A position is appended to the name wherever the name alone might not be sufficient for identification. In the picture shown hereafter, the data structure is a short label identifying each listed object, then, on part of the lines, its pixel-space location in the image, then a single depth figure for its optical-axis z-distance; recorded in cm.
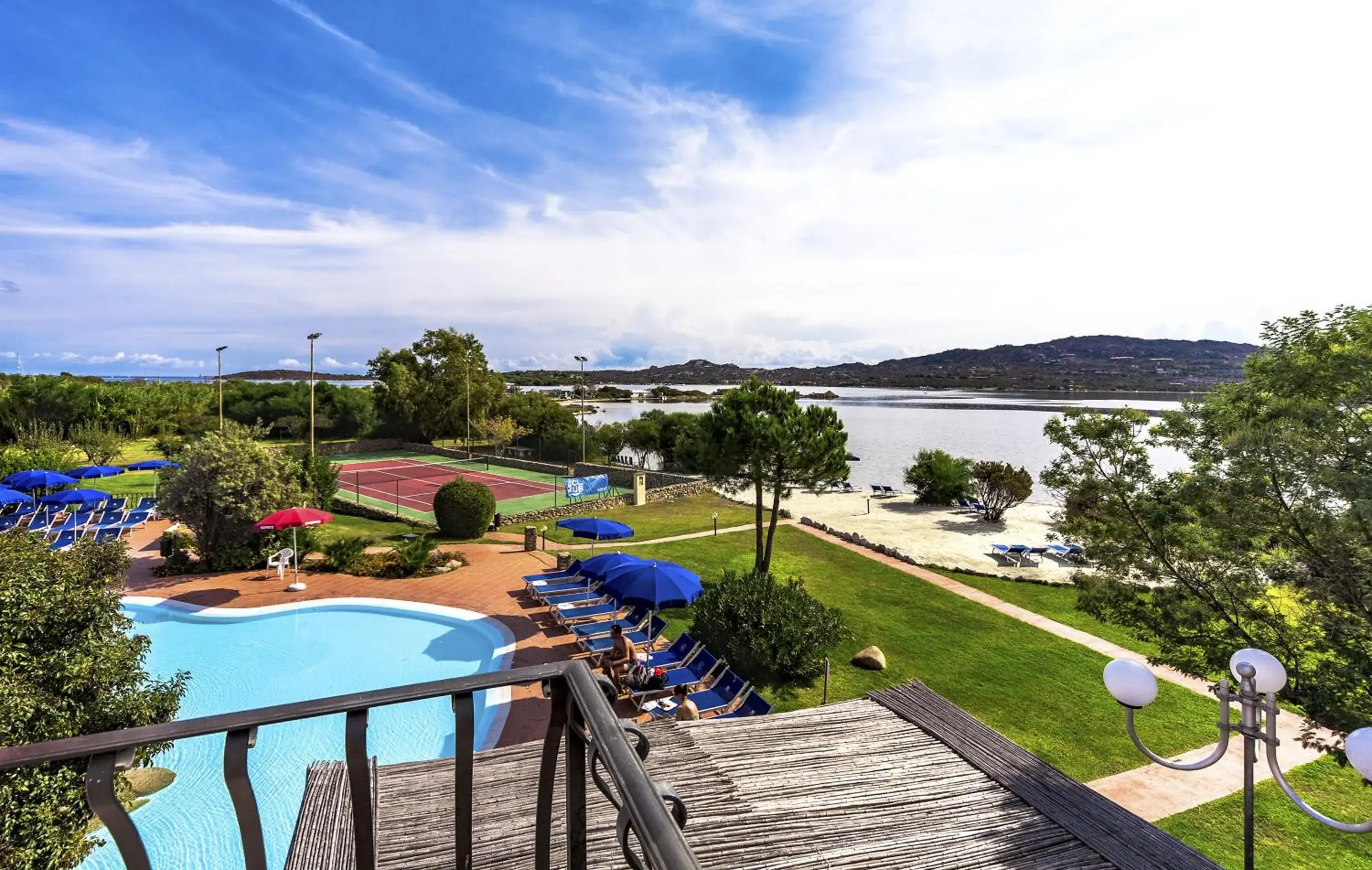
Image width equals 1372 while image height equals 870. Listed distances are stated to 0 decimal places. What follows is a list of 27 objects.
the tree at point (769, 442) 1545
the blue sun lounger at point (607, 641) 1134
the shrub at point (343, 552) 1586
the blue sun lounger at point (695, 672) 1017
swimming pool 699
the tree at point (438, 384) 4684
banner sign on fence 2400
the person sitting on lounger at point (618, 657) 1010
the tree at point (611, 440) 4516
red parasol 1383
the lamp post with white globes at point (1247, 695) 418
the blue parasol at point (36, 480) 1892
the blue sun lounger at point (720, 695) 912
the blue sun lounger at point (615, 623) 1213
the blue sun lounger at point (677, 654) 1082
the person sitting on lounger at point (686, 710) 848
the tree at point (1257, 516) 609
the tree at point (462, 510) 1953
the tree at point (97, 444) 2944
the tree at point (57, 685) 493
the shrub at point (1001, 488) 2936
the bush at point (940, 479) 3334
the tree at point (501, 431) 4200
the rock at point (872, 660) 1130
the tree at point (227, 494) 1492
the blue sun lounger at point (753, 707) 888
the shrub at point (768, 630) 1078
